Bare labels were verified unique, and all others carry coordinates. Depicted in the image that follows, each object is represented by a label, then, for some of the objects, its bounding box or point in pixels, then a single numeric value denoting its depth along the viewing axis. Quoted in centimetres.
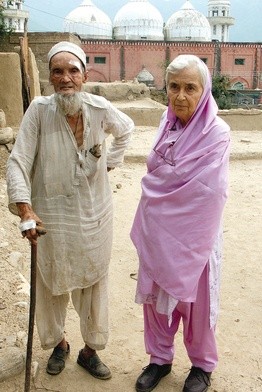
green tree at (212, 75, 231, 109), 2203
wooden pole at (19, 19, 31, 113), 834
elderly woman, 211
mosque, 2919
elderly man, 213
